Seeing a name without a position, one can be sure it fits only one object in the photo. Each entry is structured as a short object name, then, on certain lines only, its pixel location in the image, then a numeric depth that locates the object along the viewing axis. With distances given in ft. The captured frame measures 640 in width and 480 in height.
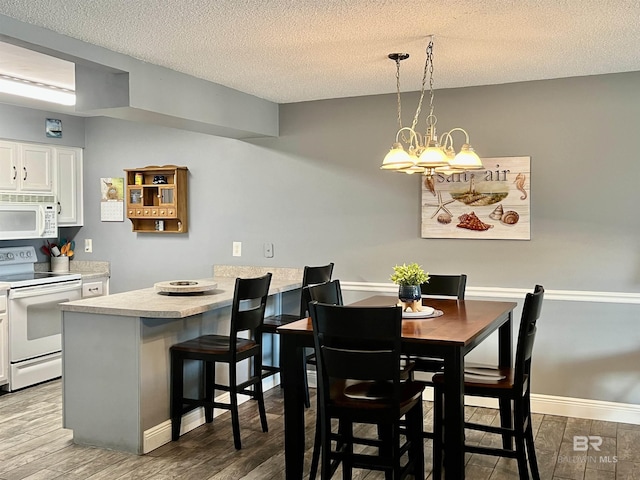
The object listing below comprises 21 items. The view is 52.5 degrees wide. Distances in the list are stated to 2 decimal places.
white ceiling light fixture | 14.87
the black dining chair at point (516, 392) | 9.89
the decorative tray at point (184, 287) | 13.51
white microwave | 17.27
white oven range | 15.96
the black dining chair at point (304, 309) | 14.56
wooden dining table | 9.14
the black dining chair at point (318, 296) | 10.13
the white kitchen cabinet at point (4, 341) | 15.62
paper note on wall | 19.20
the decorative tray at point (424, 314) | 11.07
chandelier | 10.53
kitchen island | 11.71
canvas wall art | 14.56
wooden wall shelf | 17.92
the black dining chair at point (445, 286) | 13.52
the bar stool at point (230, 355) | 12.06
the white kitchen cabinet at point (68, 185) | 19.03
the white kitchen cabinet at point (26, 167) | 17.34
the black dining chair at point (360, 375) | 8.84
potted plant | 11.16
